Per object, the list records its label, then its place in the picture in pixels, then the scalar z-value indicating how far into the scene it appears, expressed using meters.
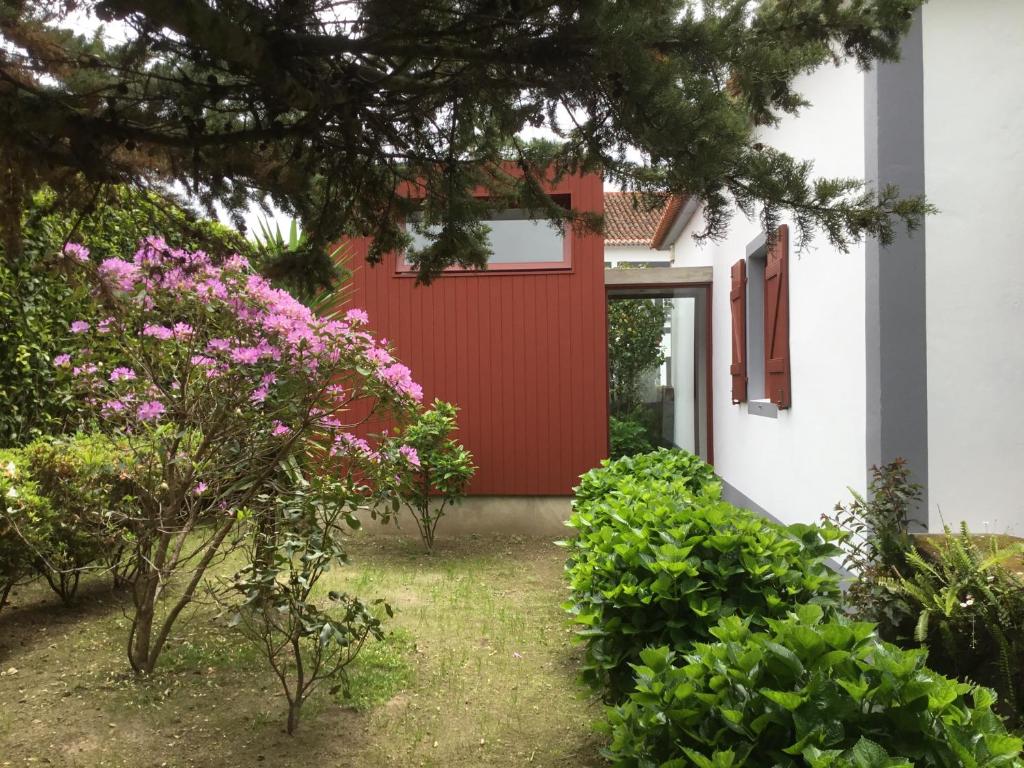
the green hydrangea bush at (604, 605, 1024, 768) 1.40
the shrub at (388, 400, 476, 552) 6.79
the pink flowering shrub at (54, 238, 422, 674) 3.23
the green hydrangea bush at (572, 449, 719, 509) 4.75
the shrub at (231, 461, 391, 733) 2.85
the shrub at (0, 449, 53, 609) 3.56
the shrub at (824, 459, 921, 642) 3.09
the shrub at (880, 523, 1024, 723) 2.64
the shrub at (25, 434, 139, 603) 3.60
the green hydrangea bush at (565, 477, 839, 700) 2.52
